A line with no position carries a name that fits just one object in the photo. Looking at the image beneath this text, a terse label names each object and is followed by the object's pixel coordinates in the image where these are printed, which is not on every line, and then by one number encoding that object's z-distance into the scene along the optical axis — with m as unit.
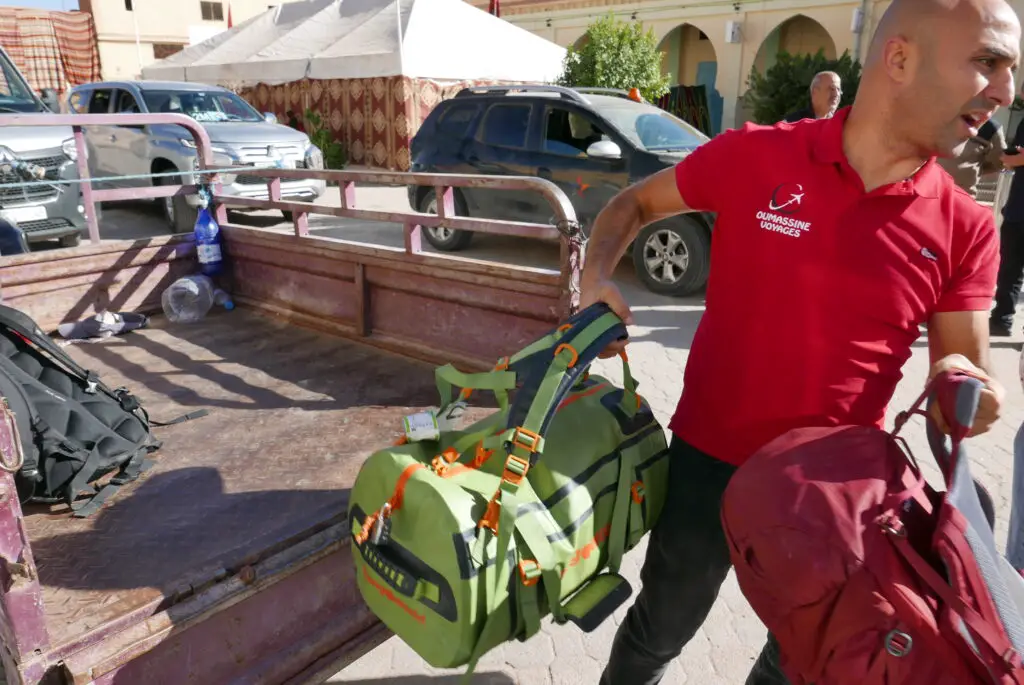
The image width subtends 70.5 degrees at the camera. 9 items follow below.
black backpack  2.12
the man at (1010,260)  5.42
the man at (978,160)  5.34
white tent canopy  14.83
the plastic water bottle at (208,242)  3.89
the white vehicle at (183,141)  8.83
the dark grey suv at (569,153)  6.95
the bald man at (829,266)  1.38
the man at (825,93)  5.87
